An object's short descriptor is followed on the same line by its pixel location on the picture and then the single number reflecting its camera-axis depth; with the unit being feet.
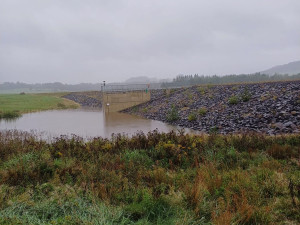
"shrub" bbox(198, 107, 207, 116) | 60.45
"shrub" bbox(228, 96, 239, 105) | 60.87
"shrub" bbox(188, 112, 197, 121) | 58.29
